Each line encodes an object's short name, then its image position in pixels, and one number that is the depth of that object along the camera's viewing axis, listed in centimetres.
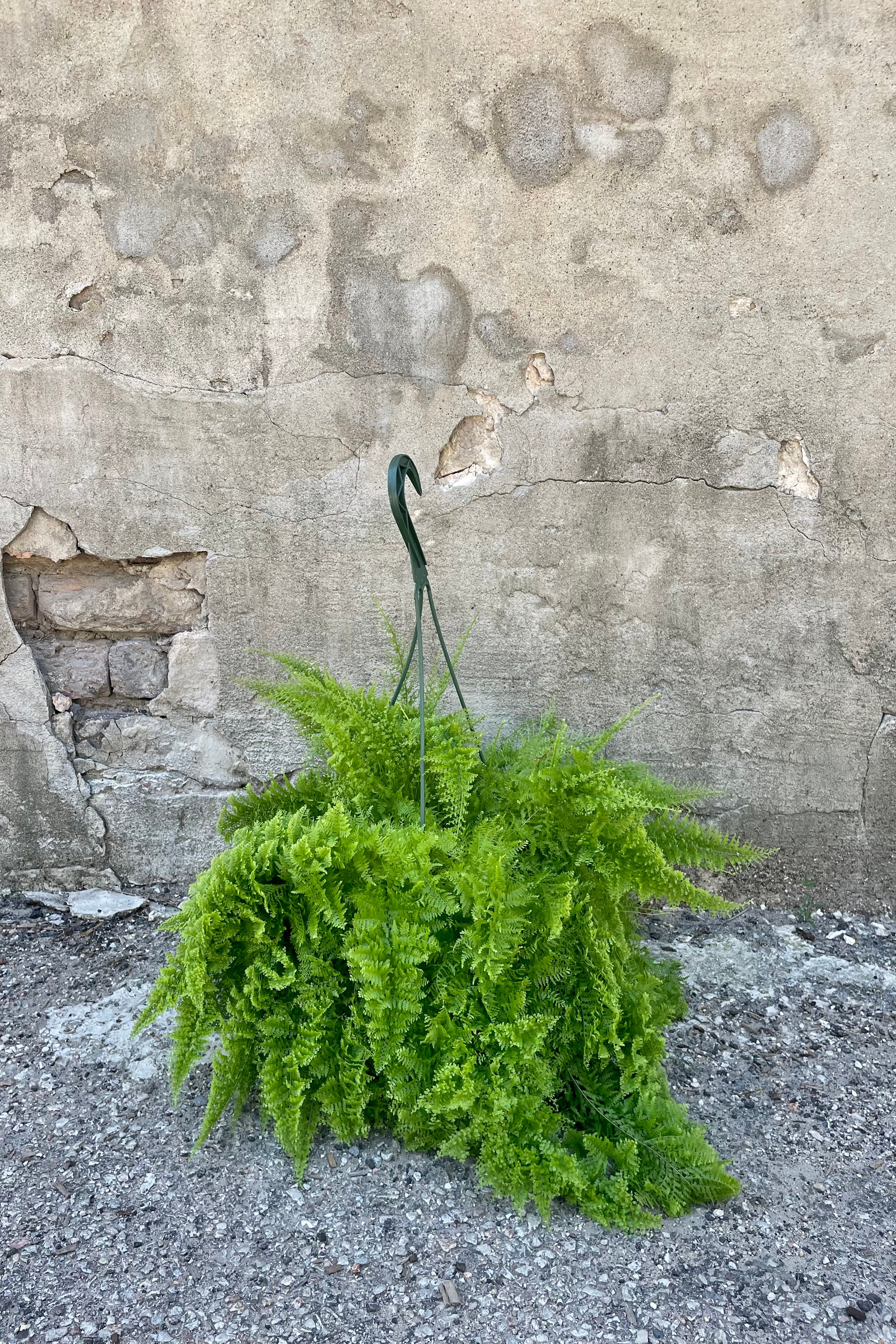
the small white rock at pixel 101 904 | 326
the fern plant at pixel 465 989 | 192
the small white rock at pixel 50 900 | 329
